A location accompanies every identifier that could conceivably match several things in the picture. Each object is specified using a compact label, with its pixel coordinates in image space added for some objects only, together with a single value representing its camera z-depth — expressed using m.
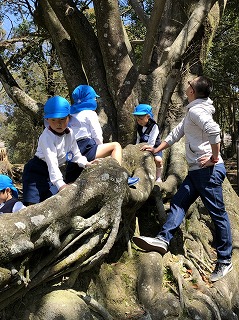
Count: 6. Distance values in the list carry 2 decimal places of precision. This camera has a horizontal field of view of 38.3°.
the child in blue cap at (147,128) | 4.77
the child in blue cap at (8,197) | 3.29
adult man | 3.59
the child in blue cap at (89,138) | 3.68
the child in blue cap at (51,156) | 3.13
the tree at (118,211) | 2.61
